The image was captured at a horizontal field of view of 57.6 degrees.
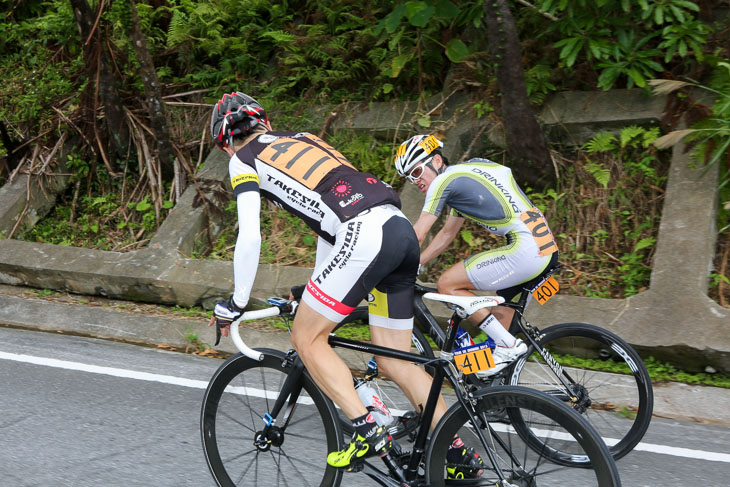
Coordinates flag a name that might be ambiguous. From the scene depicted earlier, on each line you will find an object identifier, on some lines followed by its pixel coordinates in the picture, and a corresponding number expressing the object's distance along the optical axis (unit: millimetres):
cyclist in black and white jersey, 3250
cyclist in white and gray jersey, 4484
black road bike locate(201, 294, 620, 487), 2916
